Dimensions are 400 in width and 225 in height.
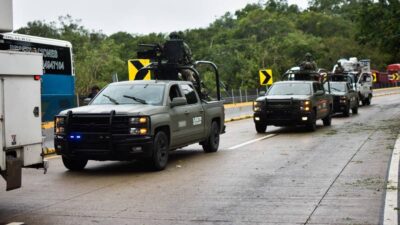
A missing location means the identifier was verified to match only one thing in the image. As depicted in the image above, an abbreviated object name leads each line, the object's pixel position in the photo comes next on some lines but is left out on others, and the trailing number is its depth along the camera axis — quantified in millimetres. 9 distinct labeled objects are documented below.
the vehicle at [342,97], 27444
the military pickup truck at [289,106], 18906
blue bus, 19719
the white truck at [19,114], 7195
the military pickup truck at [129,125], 10688
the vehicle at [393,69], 73888
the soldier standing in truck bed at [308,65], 25344
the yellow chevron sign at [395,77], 55441
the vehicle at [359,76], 35294
